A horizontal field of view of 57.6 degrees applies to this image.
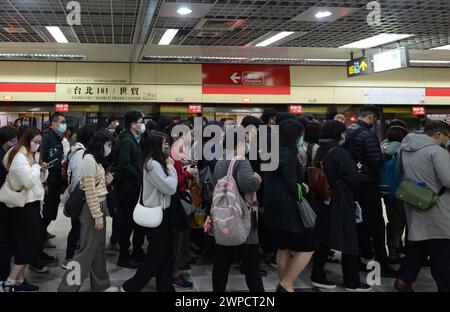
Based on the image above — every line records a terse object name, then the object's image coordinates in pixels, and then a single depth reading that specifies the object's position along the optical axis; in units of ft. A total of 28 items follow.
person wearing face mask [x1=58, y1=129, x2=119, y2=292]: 10.05
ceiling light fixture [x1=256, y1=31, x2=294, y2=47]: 23.08
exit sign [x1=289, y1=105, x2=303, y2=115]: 31.17
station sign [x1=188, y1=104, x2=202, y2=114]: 30.32
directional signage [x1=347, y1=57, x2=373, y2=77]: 24.91
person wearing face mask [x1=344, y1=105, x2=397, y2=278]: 12.21
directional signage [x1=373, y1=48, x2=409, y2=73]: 22.07
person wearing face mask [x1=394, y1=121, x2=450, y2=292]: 10.00
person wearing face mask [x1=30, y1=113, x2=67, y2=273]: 13.84
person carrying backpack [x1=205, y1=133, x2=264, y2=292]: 9.14
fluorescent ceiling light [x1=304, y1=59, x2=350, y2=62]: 29.99
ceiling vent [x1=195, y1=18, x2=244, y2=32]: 20.42
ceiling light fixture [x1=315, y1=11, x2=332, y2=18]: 19.22
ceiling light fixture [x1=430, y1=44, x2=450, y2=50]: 27.02
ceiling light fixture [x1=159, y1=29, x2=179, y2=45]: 22.36
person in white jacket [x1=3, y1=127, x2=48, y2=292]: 10.18
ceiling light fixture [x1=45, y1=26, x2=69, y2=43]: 21.62
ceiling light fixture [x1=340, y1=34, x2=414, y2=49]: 23.81
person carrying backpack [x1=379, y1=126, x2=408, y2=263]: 12.52
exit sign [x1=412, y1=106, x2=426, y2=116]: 32.48
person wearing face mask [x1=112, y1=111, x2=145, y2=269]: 12.61
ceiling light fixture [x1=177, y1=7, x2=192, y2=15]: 18.53
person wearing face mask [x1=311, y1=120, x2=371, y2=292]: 11.08
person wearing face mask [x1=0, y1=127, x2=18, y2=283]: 10.44
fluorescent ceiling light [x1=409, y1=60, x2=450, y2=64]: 30.66
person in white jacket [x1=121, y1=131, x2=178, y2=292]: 9.82
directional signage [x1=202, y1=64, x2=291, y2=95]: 30.55
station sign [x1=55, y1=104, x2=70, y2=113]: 29.23
